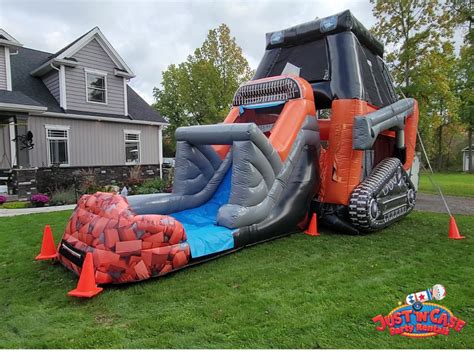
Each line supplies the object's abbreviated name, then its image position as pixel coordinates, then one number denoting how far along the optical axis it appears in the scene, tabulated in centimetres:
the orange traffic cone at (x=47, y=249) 439
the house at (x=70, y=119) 1046
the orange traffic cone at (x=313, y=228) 579
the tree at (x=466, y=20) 1070
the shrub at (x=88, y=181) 1057
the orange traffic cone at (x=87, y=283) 323
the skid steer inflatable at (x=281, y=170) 369
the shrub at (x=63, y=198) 984
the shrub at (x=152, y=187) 1112
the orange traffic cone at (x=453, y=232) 550
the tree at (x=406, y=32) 1383
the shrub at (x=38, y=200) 939
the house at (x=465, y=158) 3640
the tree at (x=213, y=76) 2259
